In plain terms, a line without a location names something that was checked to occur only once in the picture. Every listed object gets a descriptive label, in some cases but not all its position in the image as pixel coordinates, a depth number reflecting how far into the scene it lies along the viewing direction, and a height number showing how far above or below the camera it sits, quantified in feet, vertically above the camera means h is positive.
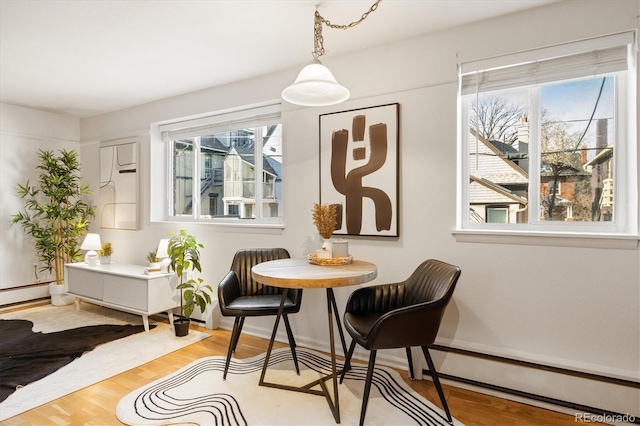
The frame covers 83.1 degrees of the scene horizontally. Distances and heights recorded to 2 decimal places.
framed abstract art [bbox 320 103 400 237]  9.01 +1.20
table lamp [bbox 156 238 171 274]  12.03 -1.40
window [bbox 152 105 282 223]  11.76 +1.67
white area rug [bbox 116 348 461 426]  6.68 -3.79
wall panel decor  14.52 +1.17
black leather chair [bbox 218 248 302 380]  8.21 -2.11
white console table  11.48 -2.57
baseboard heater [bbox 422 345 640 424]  6.74 -3.13
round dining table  6.47 -1.18
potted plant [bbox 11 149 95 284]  14.70 -0.03
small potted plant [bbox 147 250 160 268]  12.17 -1.65
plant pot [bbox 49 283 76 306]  14.74 -3.39
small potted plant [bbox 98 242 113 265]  14.02 -1.59
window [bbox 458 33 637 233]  7.14 +1.63
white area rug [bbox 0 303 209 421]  7.60 -3.81
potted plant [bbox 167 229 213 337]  11.00 -1.76
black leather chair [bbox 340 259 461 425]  6.30 -1.96
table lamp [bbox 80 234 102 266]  13.66 -1.33
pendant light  6.57 +2.42
